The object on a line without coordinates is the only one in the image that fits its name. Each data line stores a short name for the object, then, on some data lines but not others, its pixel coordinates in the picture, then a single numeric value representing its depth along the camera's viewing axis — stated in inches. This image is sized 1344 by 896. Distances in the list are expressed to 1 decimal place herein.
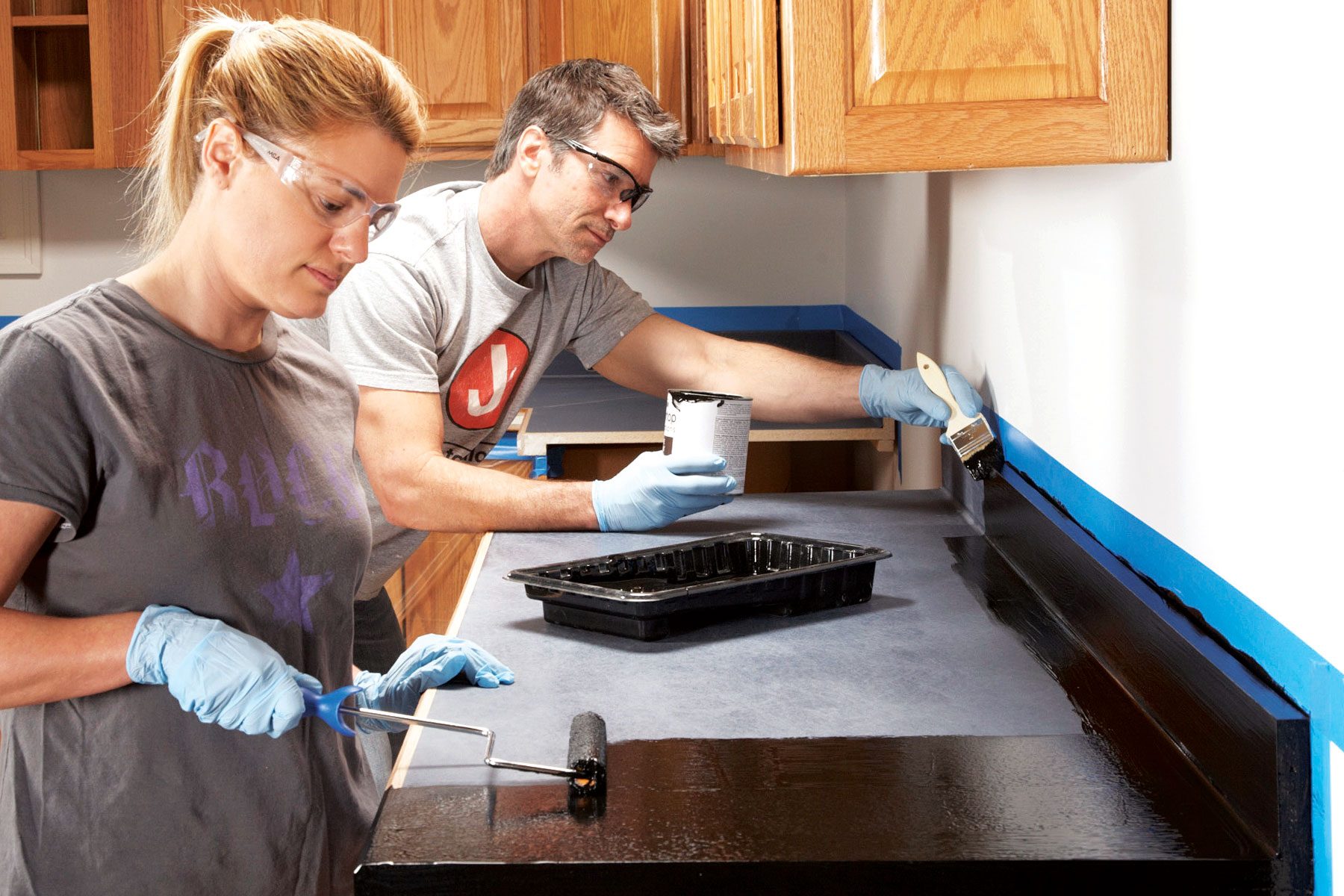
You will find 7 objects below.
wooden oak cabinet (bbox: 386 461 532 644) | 113.4
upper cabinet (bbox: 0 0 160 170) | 123.2
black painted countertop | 33.5
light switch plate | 141.6
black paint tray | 52.2
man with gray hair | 71.3
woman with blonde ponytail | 41.9
